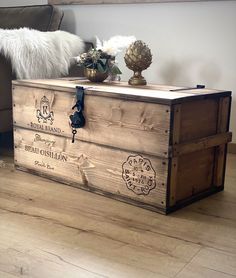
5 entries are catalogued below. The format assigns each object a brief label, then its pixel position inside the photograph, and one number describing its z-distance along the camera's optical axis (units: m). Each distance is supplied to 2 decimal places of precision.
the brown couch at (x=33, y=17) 2.26
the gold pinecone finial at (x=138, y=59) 1.55
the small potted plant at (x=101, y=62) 1.60
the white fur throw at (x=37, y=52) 1.80
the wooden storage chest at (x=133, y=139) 1.26
